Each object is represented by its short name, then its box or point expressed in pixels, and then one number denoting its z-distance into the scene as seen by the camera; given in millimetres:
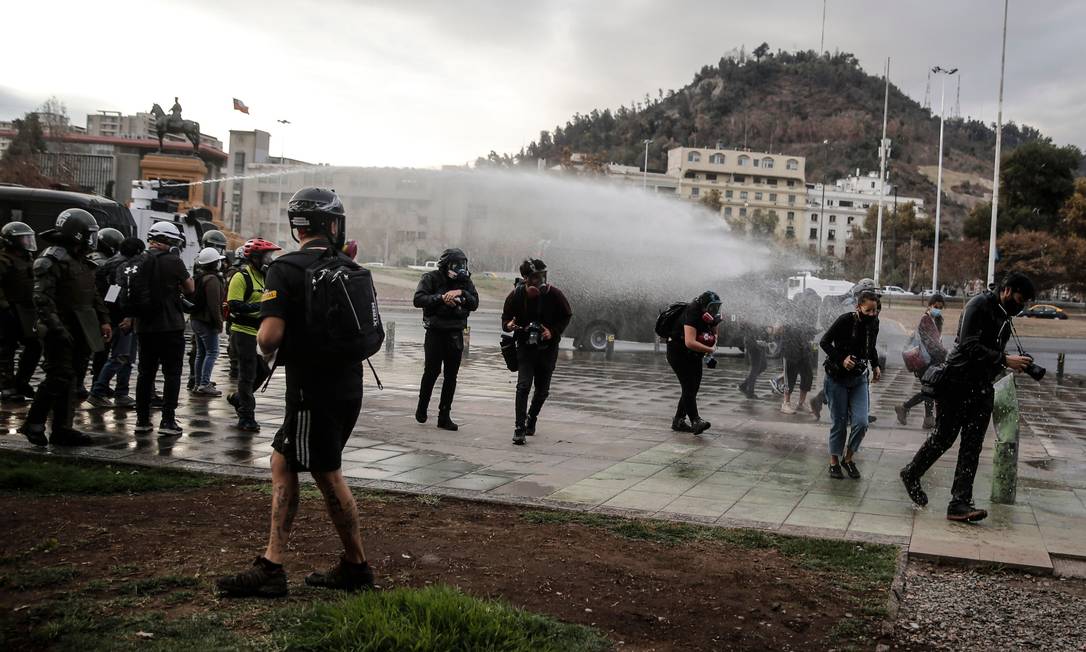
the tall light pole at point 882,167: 57219
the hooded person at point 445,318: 9500
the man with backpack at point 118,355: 9961
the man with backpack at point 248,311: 8828
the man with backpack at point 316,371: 4070
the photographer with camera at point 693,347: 9930
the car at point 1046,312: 56031
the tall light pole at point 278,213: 29764
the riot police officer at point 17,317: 9703
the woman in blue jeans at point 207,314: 10648
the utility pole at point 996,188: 35469
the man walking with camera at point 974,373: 6391
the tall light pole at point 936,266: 59250
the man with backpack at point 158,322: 8133
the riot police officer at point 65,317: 7387
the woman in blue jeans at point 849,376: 7852
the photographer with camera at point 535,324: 9266
